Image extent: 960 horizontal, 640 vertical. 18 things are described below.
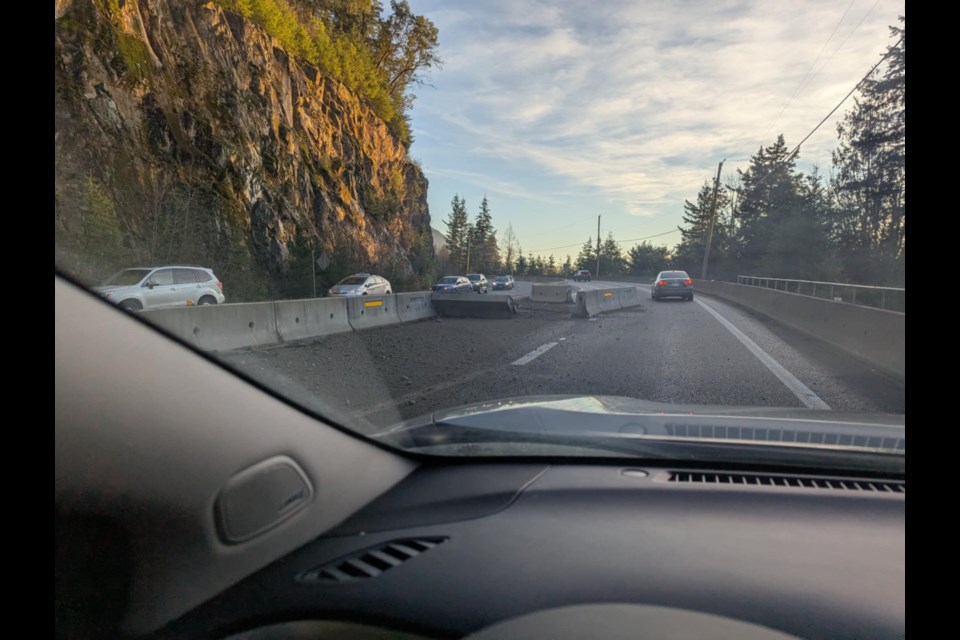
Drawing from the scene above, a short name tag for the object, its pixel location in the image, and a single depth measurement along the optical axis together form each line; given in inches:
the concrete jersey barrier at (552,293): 947.9
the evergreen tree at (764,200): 2338.0
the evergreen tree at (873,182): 995.9
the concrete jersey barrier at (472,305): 662.5
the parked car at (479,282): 1660.7
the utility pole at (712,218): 2163.8
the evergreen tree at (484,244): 3820.9
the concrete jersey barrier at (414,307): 634.4
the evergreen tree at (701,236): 3085.6
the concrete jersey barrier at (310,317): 435.5
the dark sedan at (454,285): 1472.7
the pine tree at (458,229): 3725.4
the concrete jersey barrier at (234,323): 250.5
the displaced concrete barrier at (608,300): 782.5
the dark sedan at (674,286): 1066.7
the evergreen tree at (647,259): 3779.5
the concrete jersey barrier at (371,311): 550.9
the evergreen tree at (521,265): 4014.5
